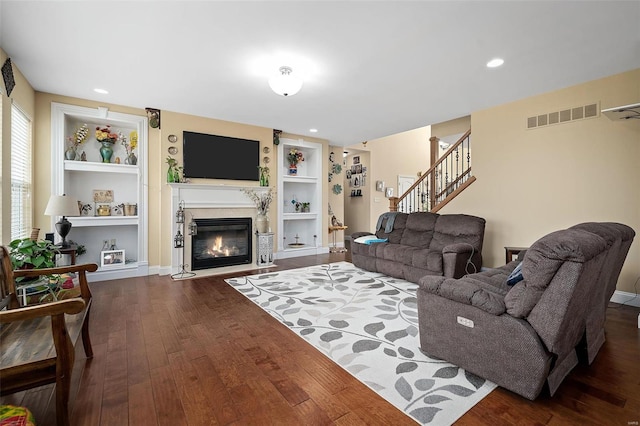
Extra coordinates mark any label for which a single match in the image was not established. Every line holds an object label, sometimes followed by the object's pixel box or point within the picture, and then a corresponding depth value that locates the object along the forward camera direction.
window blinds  3.32
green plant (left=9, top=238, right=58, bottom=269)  2.37
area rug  1.73
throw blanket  5.10
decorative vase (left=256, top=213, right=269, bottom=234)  5.49
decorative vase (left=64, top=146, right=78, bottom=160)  4.25
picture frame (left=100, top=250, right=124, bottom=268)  4.49
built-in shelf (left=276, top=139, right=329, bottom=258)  6.38
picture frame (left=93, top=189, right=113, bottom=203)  4.70
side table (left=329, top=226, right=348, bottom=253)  7.04
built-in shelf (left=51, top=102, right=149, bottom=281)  4.33
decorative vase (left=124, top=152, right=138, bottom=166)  4.69
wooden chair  1.30
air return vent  3.65
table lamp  3.42
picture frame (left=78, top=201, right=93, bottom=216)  4.51
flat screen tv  5.06
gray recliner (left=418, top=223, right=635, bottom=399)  1.55
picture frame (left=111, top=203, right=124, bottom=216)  4.76
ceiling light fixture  3.14
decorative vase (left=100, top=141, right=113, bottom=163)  4.55
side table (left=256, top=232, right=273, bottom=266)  5.43
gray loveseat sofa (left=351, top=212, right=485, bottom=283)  3.78
